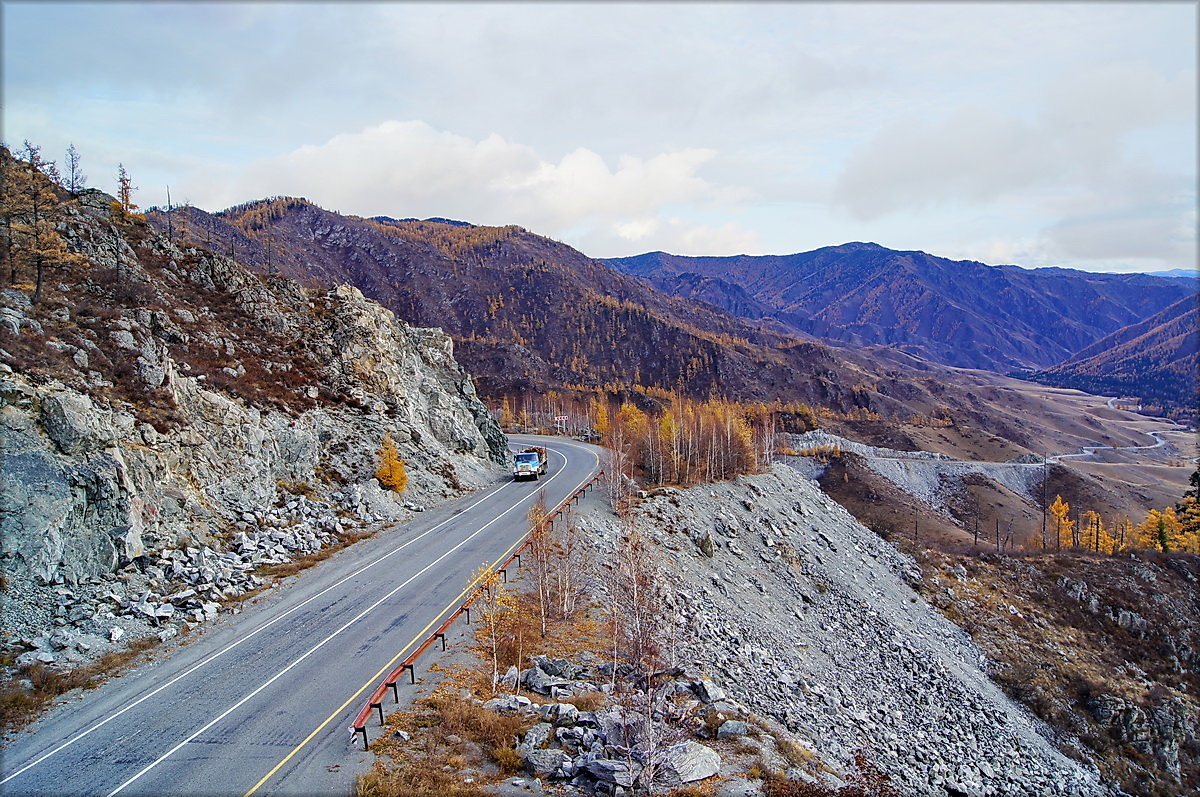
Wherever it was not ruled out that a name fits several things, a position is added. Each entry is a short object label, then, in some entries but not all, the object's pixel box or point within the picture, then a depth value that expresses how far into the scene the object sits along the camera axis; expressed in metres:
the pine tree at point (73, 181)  42.47
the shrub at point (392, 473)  38.19
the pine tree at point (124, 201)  43.01
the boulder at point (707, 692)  18.66
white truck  47.97
